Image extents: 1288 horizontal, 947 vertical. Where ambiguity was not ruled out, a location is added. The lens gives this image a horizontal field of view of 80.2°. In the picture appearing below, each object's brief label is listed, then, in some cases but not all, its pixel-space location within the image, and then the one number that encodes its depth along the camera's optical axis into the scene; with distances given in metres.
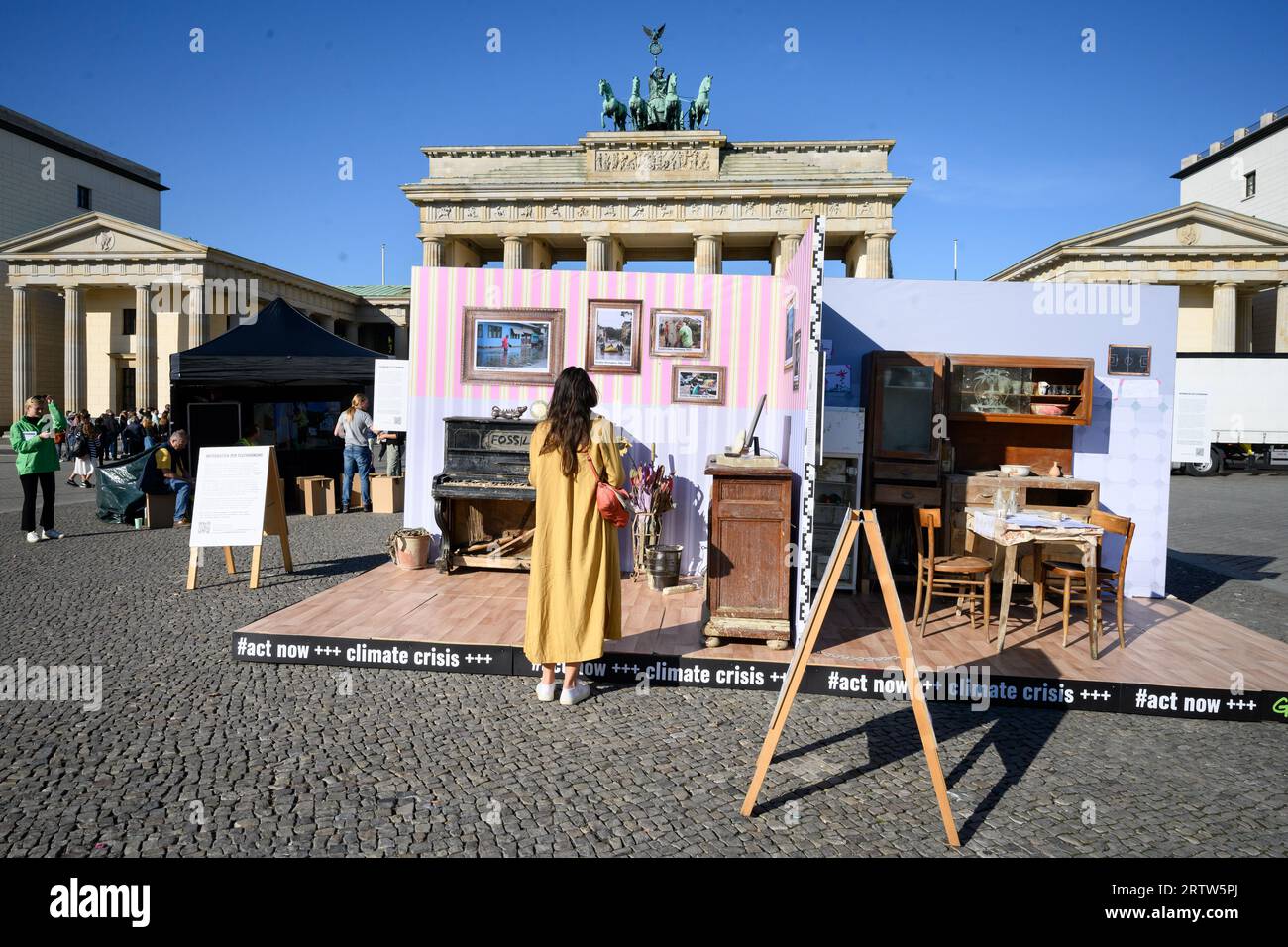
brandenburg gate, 33.25
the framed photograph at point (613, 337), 7.64
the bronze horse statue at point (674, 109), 36.03
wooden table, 5.27
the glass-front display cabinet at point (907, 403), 7.16
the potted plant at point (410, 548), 7.54
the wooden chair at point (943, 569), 5.89
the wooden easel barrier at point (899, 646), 3.14
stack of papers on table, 5.53
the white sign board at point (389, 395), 11.90
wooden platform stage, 4.69
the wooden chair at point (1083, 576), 5.41
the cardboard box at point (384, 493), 13.34
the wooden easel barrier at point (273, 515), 7.53
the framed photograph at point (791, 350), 6.14
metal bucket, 6.99
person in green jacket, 9.48
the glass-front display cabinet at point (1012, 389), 7.31
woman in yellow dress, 4.37
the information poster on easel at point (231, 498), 7.14
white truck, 22.08
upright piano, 7.23
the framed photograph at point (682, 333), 7.58
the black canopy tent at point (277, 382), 12.44
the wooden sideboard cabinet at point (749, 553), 5.31
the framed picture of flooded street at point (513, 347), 7.71
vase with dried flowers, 7.22
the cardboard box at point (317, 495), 13.17
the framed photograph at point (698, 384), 7.58
